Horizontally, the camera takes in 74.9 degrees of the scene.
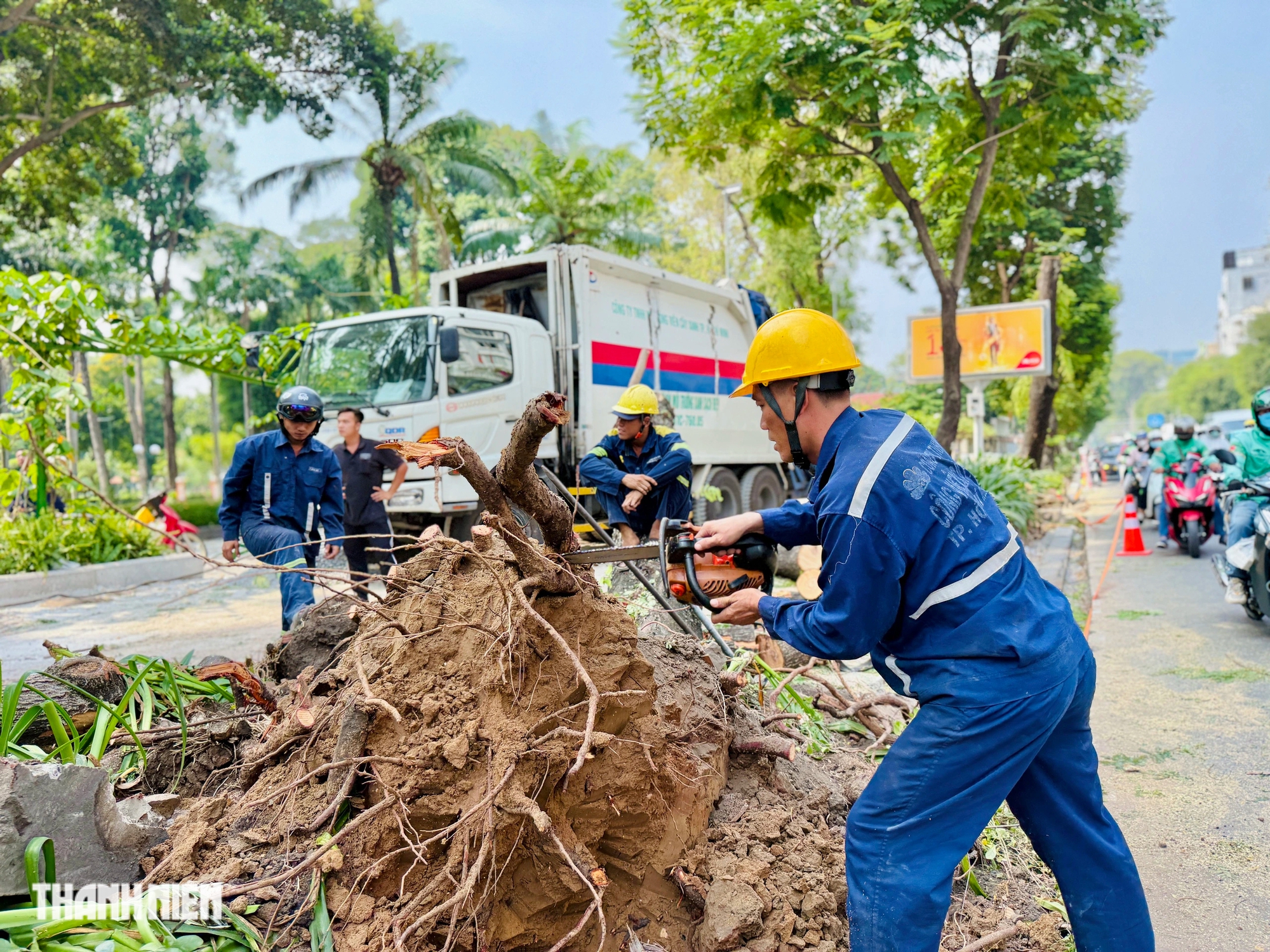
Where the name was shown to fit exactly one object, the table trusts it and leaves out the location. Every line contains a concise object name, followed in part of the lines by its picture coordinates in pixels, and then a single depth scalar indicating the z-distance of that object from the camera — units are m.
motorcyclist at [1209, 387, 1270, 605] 6.89
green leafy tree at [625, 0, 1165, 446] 7.60
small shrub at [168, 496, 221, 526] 20.14
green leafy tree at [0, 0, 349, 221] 13.05
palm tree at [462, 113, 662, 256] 21.88
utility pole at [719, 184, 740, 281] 21.82
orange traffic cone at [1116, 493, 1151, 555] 11.59
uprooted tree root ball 2.35
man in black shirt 6.60
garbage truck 8.16
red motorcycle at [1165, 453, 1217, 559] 10.23
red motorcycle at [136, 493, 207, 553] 10.88
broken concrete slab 2.16
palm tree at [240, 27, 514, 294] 20.23
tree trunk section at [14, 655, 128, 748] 3.12
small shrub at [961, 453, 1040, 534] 12.94
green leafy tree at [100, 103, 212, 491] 28.80
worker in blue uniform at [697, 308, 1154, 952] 2.11
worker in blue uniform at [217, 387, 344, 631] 5.43
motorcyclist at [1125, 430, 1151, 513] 13.46
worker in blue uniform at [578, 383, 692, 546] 5.67
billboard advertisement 15.01
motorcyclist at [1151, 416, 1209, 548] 10.84
